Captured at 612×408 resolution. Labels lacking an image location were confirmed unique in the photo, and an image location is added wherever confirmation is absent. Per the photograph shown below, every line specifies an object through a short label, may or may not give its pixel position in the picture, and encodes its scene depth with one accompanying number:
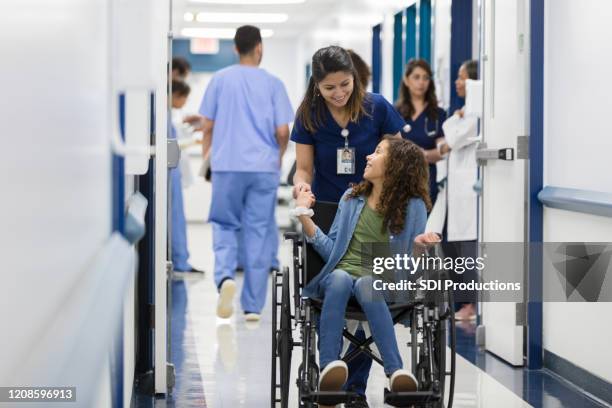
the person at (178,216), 14.81
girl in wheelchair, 5.94
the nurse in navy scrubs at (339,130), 6.67
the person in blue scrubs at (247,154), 11.15
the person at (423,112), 11.60
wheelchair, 5.78
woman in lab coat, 10.81
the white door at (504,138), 8.72
